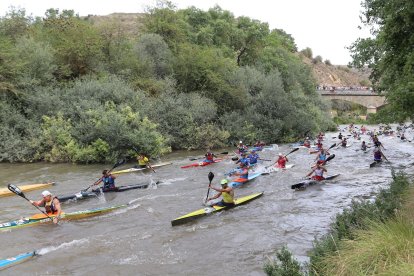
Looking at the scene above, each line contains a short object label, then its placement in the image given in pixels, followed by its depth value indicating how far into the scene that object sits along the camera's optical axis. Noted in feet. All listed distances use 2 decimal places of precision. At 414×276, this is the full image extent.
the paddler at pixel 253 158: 71.22
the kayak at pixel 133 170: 70.59
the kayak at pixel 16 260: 29.63
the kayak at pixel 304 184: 54.03
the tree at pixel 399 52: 32.07
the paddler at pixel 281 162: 68.69
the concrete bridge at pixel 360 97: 222.07
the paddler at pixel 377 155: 73.75
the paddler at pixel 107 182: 53.26
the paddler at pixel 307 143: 102.19
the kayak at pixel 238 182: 57.06
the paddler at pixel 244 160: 63.08
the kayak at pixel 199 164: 73.42
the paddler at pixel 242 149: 79.71
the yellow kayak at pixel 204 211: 39.29
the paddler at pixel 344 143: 107.24
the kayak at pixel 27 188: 53.31
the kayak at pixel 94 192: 49.66
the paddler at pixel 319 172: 58.13
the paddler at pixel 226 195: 44.82
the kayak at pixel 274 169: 66.13
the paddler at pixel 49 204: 40.76
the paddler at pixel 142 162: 71.46
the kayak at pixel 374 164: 71.88
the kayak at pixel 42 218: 38.32
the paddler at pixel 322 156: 65.72
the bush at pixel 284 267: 20.11
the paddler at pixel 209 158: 75.09
